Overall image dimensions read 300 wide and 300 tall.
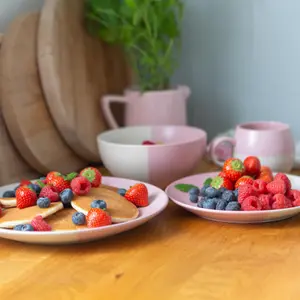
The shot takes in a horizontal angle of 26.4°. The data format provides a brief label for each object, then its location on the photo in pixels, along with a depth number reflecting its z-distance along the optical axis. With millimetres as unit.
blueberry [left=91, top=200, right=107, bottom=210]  790
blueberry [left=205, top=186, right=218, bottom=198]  870
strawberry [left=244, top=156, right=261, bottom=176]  927
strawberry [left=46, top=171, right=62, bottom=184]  858
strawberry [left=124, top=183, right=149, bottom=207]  855
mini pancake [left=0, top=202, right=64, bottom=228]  776
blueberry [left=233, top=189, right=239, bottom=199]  856
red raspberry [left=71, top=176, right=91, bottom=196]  833
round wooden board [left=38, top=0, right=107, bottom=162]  1071
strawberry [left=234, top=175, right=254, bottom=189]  879
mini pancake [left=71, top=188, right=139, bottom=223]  794
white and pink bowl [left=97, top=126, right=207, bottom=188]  1000
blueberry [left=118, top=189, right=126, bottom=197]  881
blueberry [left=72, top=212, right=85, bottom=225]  771
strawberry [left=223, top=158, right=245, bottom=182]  906
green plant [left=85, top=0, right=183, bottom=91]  1146
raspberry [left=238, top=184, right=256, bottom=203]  842
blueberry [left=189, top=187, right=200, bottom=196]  910
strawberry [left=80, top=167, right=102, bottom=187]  882
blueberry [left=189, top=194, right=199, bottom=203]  905
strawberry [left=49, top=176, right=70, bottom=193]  844
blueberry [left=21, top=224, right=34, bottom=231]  759
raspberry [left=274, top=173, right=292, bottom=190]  863
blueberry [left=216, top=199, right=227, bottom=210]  839
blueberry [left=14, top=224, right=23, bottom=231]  765
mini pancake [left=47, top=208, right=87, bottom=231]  770
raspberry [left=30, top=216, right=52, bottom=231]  762
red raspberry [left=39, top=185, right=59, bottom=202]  822
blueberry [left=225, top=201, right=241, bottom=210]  829
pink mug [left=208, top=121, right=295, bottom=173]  1030
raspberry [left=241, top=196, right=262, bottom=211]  824
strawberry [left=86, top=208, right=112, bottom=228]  763
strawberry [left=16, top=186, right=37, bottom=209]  808
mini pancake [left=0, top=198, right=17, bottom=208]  833
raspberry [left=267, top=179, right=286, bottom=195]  848
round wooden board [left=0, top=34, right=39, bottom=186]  1041
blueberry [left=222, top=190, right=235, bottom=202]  847
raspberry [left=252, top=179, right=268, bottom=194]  859
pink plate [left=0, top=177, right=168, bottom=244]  747
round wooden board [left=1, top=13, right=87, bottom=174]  1033
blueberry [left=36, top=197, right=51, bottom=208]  794
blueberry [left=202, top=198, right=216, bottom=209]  849
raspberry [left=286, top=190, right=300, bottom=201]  852
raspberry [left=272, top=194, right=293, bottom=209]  831
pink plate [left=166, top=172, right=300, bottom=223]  817
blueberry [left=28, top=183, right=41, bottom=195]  842
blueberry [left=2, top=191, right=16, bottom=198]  870
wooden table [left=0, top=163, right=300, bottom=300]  658
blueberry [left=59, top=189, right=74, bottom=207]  815
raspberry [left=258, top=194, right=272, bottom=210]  832
